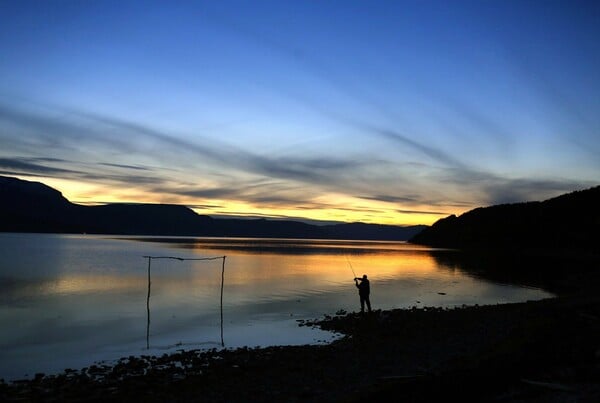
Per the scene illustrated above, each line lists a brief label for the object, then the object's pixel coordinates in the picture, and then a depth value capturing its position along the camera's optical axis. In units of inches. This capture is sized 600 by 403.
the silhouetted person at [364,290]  1140.5
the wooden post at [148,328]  944.3
